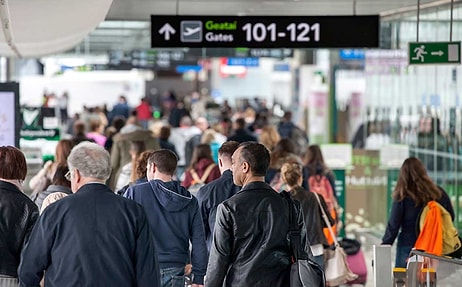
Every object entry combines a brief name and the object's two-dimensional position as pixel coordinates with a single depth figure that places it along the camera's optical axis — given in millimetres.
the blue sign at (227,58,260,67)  33250
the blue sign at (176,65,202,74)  38947
